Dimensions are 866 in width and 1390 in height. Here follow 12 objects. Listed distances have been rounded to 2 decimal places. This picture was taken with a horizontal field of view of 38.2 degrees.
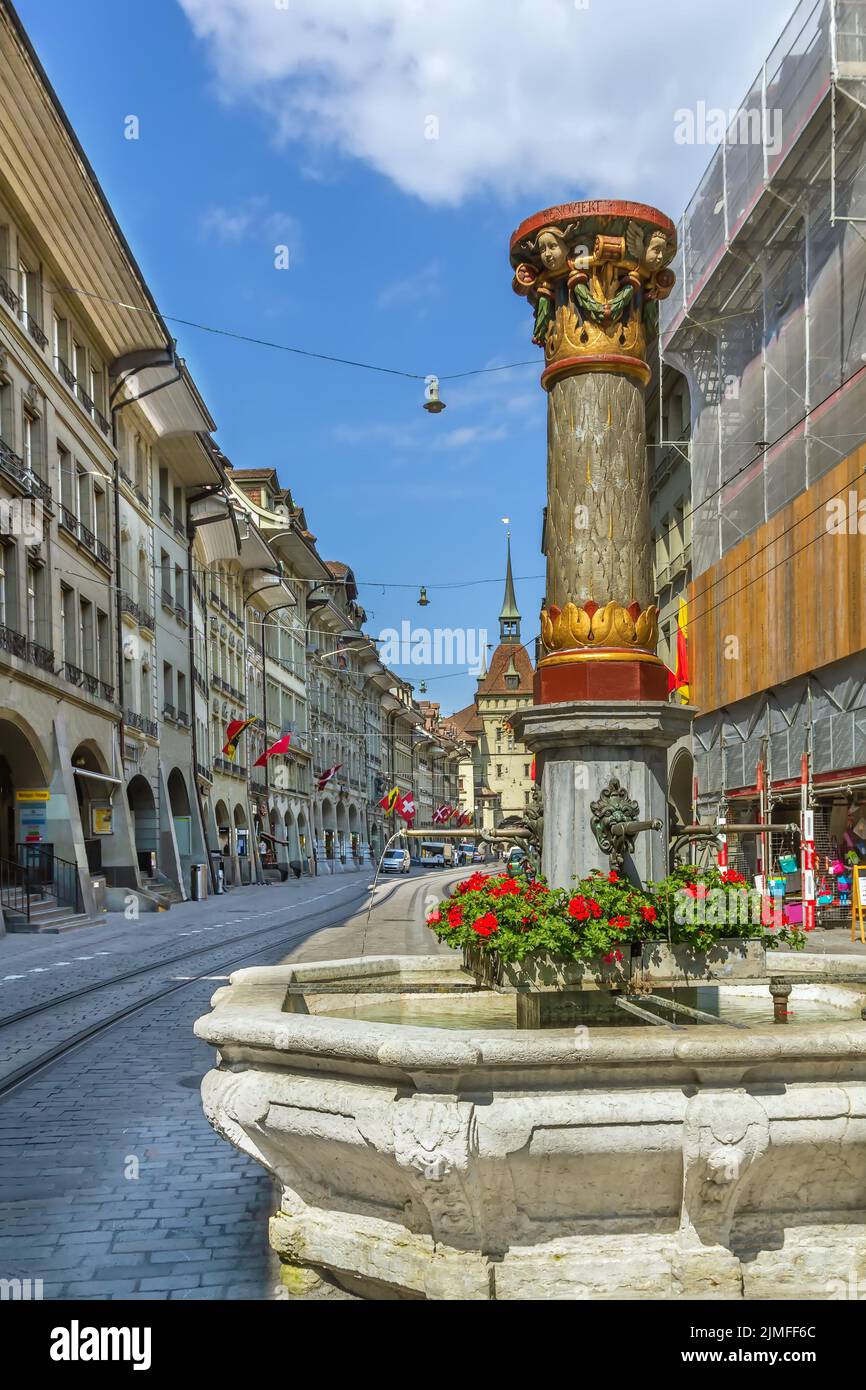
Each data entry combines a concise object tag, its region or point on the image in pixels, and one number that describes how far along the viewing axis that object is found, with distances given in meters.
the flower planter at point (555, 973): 6.11
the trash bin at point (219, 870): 39.88
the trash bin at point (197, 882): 35.16
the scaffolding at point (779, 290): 20.56
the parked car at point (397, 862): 60.72
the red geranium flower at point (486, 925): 6.11
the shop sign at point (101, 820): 29.31
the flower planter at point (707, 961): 6.33
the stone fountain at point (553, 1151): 3.83
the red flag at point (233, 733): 38.66
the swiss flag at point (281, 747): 40.37
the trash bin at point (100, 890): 27.12
